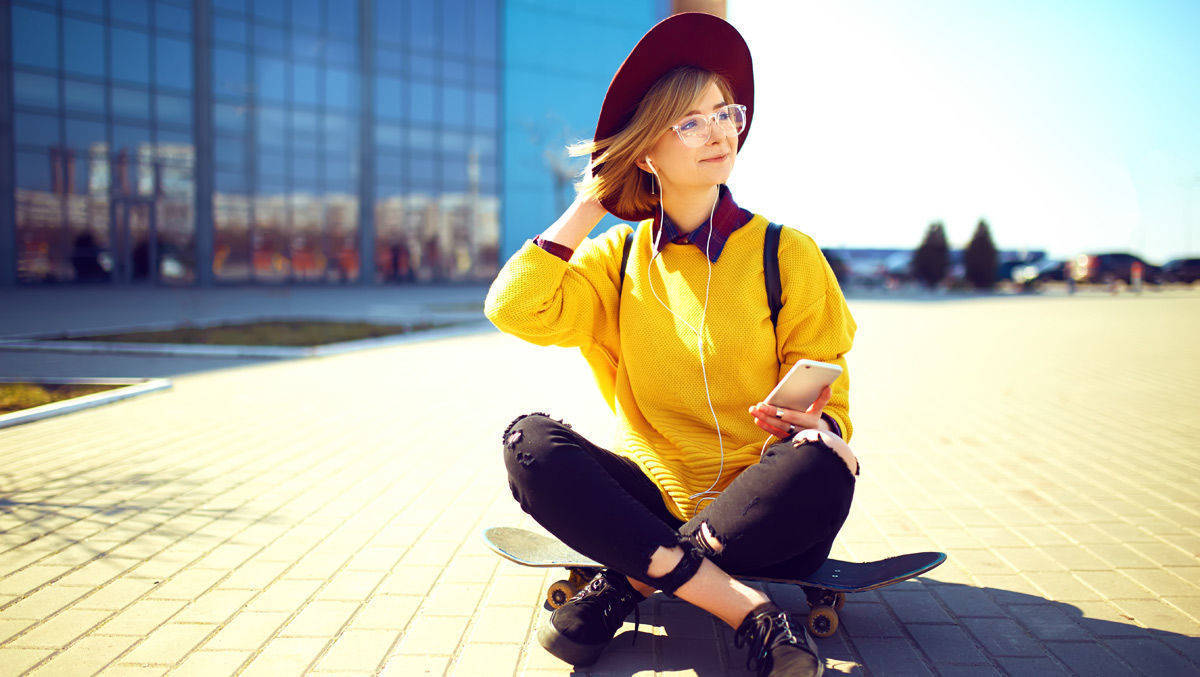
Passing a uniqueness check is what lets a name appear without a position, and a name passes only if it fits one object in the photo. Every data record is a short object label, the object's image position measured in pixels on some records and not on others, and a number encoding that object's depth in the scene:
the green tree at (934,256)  34.59
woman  2.10
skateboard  2.35
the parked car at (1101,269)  35.31
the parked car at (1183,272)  37.44
